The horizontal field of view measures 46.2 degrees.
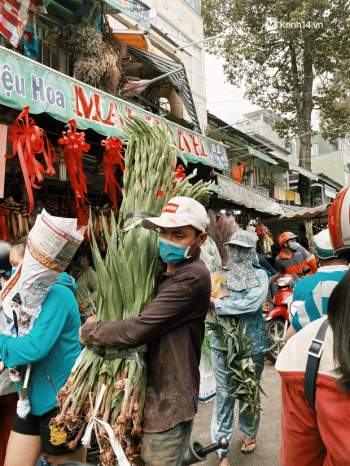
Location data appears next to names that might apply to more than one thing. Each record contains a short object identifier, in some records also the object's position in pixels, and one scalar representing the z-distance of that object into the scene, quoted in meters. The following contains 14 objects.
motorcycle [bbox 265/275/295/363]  6.34
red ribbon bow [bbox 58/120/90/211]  4.41
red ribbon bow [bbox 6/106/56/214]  3.97
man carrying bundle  1.68
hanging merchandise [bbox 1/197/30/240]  4.88
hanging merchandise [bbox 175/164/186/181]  2.15
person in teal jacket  2.03
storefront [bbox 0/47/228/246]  4.08
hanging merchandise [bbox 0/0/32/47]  5.05
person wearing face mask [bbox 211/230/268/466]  3.29
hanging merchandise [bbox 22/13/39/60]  6.04
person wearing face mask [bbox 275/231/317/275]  6.78
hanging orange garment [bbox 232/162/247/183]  14.40
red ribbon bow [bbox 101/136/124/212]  4.69
